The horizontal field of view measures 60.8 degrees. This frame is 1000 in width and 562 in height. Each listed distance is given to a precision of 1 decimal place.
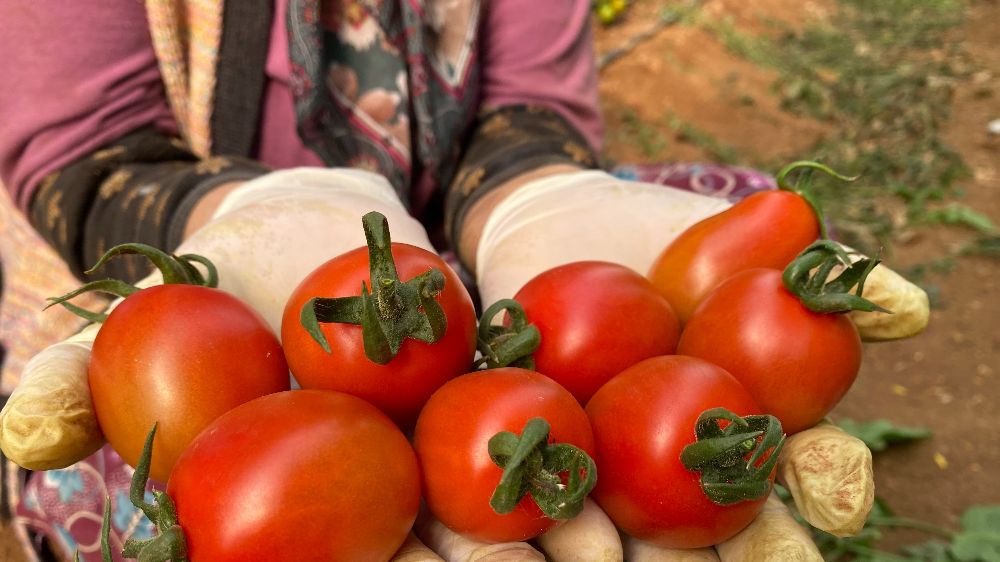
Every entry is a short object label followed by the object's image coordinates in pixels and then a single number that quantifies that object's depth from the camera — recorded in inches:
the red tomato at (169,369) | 8.4
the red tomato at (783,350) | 9.0
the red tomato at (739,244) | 10.7
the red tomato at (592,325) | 9.3
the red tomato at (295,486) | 7.2
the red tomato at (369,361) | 8.3
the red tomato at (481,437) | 7.7
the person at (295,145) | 13.6
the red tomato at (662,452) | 8.1
